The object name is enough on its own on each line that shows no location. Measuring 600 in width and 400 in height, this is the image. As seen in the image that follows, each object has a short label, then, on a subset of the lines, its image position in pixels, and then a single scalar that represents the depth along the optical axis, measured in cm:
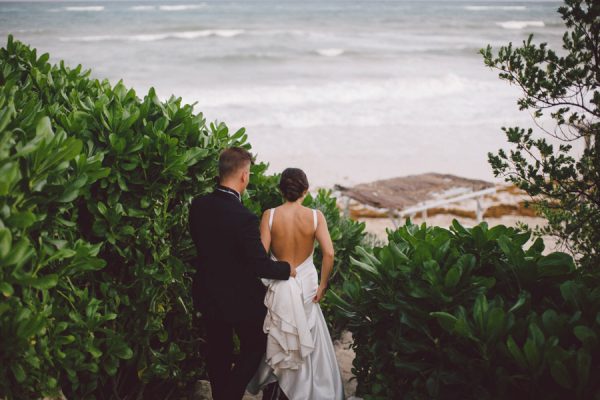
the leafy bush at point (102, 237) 241
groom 348
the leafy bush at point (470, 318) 247
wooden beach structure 931
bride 381
